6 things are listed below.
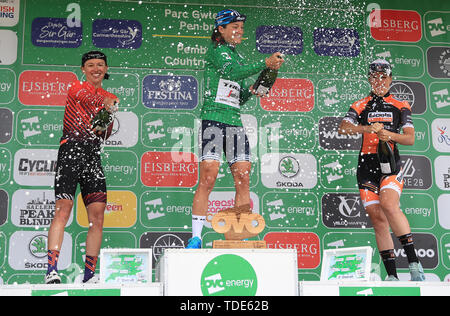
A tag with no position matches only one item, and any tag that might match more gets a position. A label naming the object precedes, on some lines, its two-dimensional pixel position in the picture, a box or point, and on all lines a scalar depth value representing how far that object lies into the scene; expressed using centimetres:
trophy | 467
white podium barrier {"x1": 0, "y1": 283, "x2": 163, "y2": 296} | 389
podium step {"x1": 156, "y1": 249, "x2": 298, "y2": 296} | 405
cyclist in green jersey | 498
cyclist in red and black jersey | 501
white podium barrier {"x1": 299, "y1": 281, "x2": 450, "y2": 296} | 409
